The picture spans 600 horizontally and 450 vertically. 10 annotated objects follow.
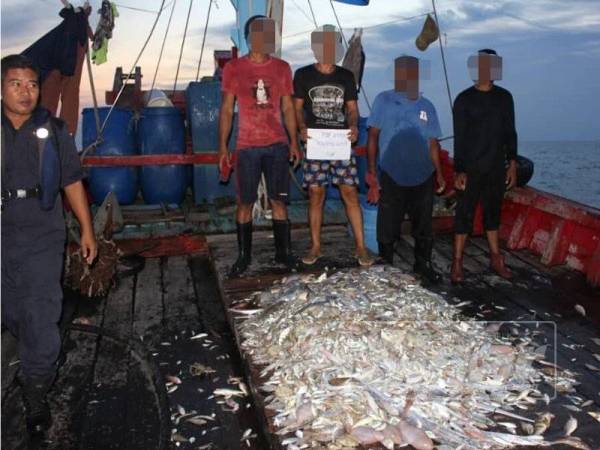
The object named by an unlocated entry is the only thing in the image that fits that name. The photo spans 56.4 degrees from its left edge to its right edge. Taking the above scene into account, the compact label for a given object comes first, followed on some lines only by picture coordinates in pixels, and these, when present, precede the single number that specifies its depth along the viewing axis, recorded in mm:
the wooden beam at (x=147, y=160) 7959
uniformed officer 3881
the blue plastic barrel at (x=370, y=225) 7449
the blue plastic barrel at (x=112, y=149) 8523
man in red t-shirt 5895
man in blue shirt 6230
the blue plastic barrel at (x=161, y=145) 8719
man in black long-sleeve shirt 6277
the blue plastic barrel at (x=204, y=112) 8766
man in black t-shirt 5902
